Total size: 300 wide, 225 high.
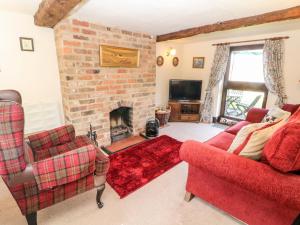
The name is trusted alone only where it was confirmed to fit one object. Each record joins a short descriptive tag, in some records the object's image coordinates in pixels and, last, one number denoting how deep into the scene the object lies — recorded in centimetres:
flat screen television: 454
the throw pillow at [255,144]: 139
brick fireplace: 250
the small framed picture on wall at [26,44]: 238
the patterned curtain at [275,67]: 338
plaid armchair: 117
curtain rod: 327
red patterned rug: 214
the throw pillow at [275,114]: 240
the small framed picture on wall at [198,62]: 454
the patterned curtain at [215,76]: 408
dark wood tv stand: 454
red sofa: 117
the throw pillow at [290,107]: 275
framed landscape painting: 282
